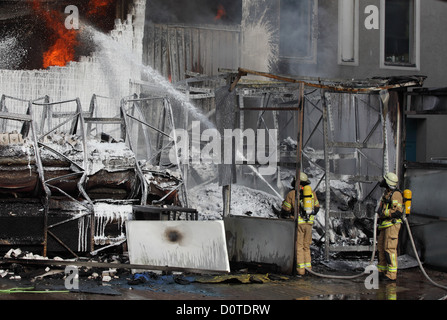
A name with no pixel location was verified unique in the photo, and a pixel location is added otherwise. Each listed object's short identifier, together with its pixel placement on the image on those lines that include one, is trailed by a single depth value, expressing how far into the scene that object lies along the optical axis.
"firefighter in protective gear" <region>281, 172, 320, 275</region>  18.78
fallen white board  16.30
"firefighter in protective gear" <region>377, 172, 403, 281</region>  17.84
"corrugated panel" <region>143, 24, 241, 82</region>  31.14
